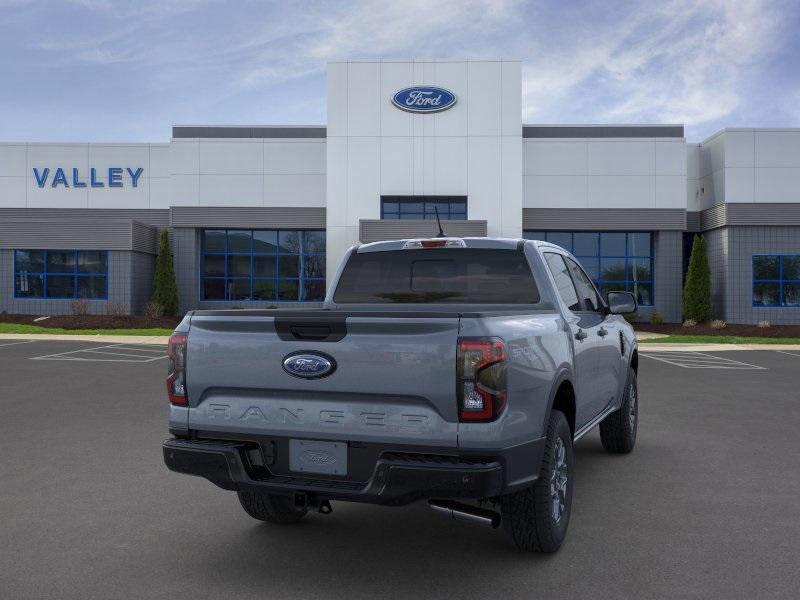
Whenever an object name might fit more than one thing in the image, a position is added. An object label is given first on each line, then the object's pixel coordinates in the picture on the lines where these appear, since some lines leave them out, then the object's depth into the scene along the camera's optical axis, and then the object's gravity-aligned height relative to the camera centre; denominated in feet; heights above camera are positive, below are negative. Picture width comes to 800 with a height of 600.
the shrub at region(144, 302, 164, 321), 96.02 -2.95
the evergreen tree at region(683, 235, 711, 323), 94.43 +0.08
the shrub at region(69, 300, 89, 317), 96.07 -2.68
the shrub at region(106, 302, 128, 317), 96.27 -2.83
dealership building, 95.81 +12.45
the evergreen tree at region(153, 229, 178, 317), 98.37 +0.36
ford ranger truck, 11.73 -2.06
